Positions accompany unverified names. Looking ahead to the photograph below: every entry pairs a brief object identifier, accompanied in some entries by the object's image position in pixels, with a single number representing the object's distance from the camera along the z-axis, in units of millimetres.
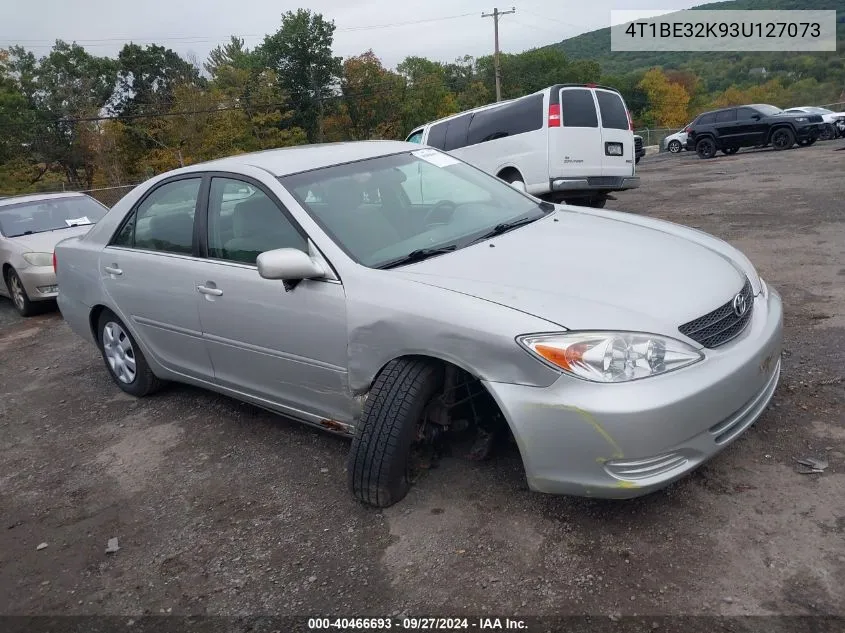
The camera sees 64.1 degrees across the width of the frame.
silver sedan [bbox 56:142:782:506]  2477
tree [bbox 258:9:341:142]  59469
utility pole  50719
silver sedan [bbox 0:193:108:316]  7887
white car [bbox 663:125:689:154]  27281
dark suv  20625
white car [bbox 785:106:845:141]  22297
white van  9938
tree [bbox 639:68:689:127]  83125
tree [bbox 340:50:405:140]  60281
